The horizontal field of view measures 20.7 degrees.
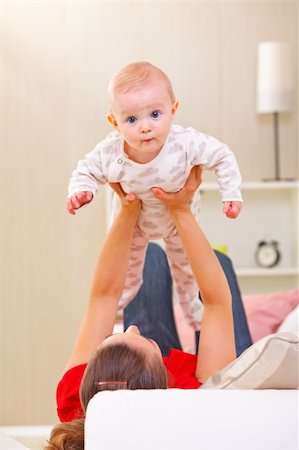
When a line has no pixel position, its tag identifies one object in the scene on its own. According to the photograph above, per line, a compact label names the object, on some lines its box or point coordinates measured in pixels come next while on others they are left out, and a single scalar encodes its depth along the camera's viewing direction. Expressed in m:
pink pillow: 3.53
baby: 1.87
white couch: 1.21
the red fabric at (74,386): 1.76
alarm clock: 4.54
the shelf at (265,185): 4.34
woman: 1.54
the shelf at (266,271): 4.43
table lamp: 4.48
